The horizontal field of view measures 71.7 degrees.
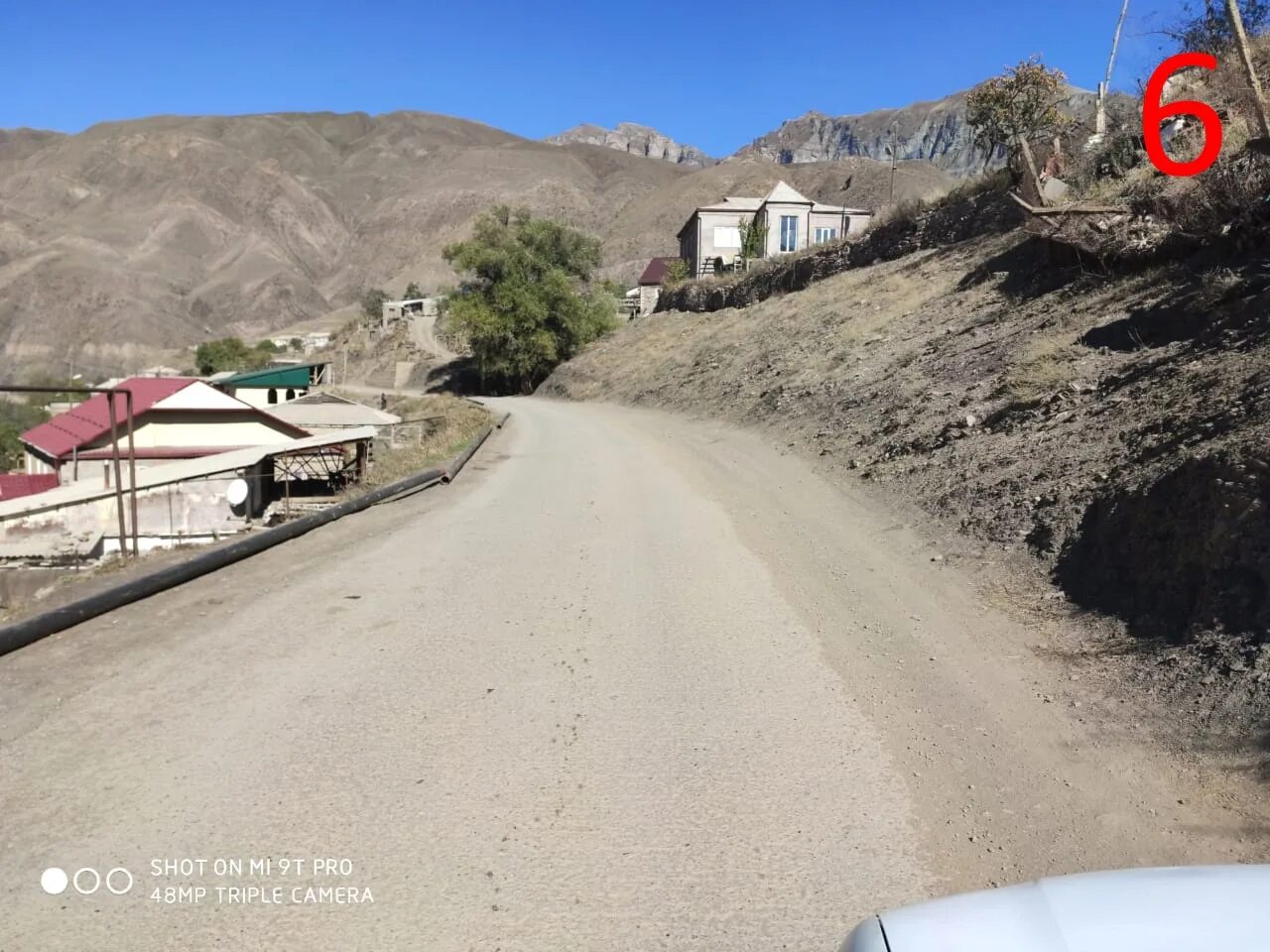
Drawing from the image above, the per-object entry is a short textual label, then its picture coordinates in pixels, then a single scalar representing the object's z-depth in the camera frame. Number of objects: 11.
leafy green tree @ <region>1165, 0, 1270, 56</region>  15.73
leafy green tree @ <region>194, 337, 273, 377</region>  88.19
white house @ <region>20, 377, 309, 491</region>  28.72
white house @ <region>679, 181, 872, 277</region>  51.44
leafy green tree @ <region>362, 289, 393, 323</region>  96.47
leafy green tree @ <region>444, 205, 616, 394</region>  50.44
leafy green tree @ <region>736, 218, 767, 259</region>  50.12
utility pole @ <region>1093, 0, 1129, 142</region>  20.63
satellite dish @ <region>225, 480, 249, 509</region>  19.39
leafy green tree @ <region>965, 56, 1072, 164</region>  26.80
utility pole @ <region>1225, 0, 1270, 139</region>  9.35
